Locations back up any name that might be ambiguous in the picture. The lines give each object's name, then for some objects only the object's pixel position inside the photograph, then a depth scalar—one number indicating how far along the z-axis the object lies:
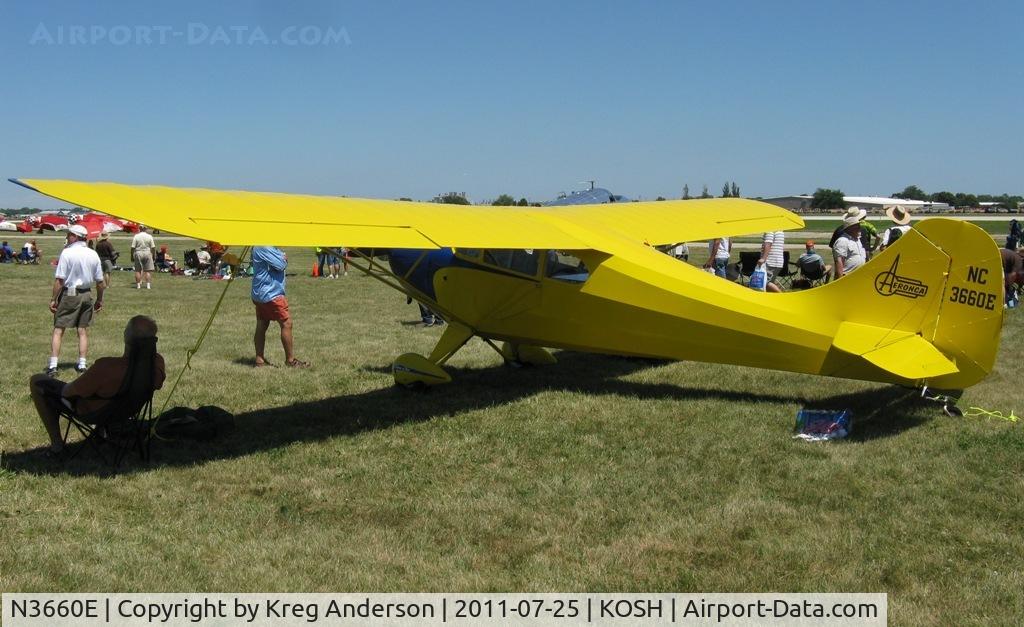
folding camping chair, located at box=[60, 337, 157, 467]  5.30
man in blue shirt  8.77
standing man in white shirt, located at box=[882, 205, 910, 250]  14.62
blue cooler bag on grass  5.97
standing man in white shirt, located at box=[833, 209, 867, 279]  11.44
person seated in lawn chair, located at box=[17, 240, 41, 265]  27.53
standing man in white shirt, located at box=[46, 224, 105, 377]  8.48
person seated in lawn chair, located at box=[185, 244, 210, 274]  22.62
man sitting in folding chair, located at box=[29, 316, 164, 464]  5.30
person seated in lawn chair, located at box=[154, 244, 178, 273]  24.02
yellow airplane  5.71
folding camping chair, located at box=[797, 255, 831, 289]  12.91
